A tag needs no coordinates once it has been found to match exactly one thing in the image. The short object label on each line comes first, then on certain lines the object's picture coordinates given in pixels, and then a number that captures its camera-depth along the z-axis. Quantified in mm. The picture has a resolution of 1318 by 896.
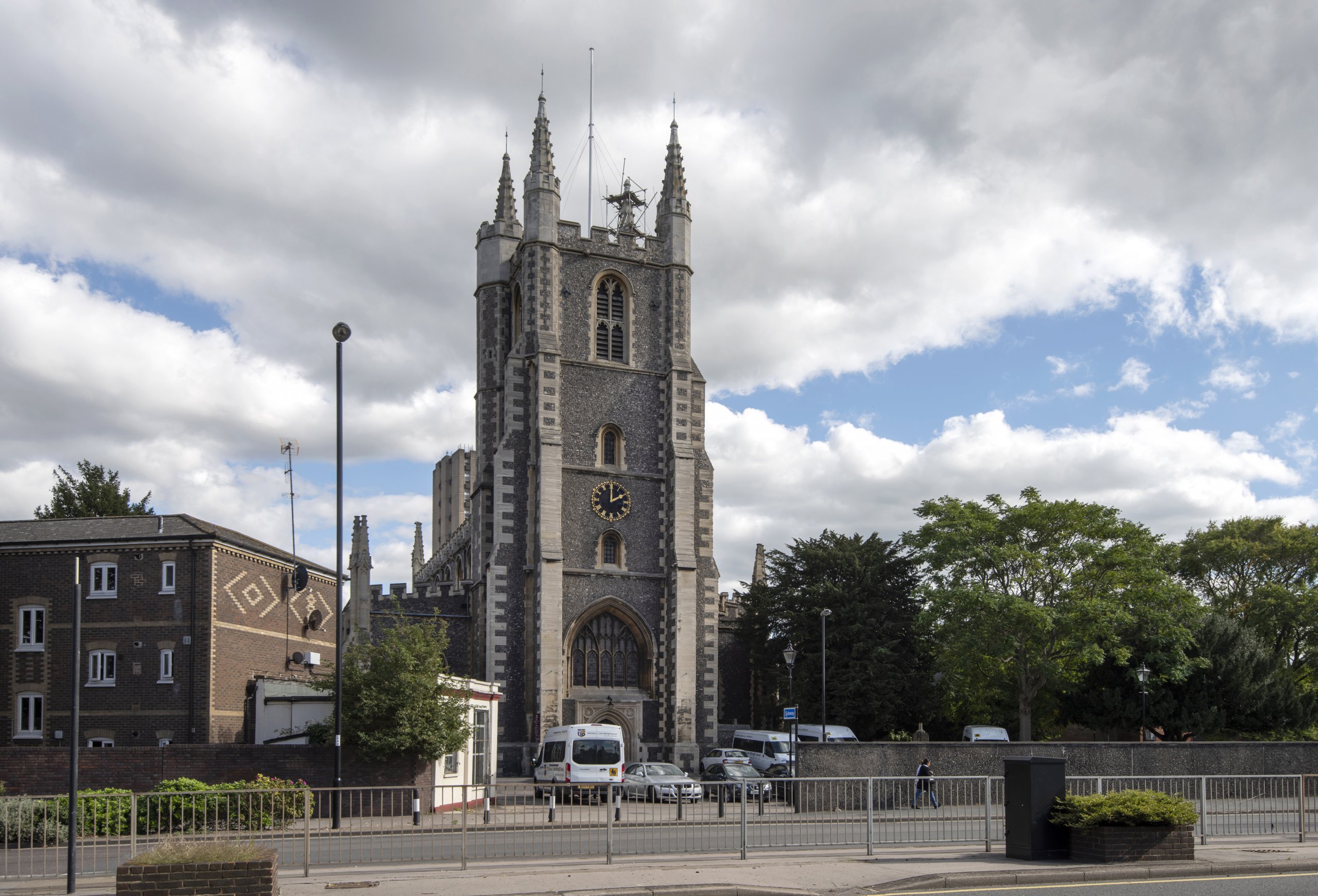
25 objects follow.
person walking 19766
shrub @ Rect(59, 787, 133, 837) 19844
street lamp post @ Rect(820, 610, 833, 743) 38719
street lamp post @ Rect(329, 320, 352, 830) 23141
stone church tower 42844
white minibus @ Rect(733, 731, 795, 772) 40094
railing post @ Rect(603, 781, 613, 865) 15625
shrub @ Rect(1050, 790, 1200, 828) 15344
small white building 28938
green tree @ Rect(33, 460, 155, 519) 54656
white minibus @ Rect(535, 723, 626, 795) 32281
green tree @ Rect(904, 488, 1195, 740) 41062
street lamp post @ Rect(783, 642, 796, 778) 39969
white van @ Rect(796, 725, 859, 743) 42906
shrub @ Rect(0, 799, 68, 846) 19656
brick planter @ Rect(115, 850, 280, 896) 11414
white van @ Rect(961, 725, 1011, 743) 40844
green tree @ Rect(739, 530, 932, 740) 48625
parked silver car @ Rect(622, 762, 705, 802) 27891
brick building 34438
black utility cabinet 15586
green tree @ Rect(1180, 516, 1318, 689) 50000
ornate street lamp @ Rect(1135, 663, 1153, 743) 40188
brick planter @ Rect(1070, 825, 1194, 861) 15219
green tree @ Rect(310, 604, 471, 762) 26812
